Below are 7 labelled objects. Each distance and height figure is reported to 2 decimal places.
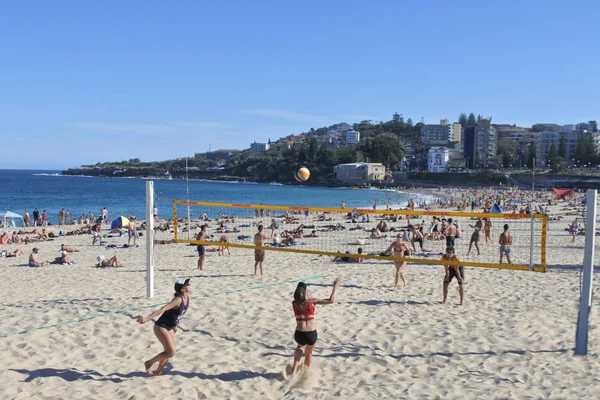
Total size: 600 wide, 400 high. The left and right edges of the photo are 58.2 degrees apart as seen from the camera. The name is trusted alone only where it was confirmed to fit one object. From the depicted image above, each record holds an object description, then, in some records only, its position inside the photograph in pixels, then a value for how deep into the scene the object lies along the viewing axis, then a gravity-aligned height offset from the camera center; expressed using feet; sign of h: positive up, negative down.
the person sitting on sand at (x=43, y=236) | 74.23 -9.04
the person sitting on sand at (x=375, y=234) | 67.07 -7.24
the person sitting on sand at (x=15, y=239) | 70.49 -9.02
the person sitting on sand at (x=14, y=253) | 56.03 -8.71
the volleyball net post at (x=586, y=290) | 19.63 -4.16
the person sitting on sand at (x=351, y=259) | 45.07 -7.03
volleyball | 45.55 +0.10
